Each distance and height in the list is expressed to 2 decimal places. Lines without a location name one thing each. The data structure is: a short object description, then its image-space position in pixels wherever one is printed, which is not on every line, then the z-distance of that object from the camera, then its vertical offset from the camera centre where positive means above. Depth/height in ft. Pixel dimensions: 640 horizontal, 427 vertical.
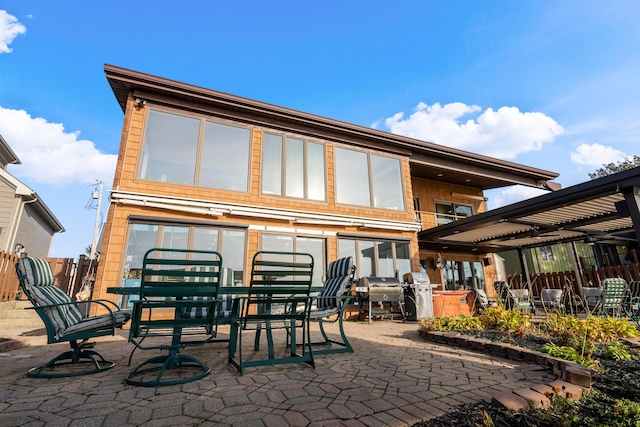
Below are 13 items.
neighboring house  35.65 +10.37
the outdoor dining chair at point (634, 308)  19.49 -2.01
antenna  53.08 +12.67
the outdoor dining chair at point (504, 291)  26.71 -0.78
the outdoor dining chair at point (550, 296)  28.12 -1.27
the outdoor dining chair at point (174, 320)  7.72 -0.85
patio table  9.28 -0.07
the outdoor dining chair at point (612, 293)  20.15 -0.80
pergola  18.44 +5.48
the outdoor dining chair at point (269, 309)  8.47 -0.73
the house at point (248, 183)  22.71 +9.38
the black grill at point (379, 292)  23.81 -0.52
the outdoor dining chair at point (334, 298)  10.80 -0.44
